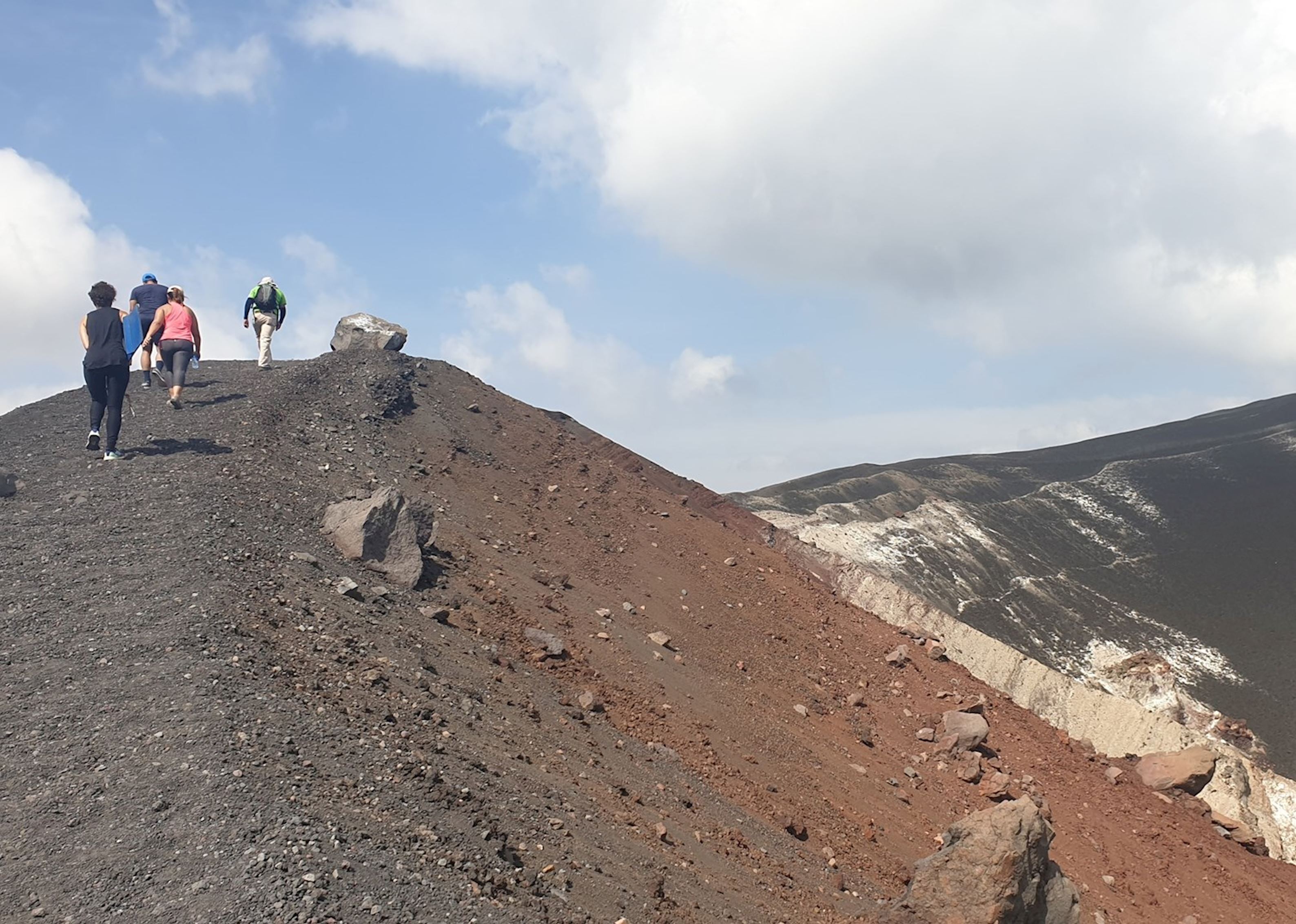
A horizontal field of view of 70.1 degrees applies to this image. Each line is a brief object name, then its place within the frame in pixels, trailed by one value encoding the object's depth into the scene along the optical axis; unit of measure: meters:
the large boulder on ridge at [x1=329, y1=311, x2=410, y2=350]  17.80
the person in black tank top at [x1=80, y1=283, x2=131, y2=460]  10.93
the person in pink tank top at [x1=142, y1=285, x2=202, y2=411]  13.30
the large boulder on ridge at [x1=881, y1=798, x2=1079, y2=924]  8.38
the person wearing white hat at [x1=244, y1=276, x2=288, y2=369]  16.03
